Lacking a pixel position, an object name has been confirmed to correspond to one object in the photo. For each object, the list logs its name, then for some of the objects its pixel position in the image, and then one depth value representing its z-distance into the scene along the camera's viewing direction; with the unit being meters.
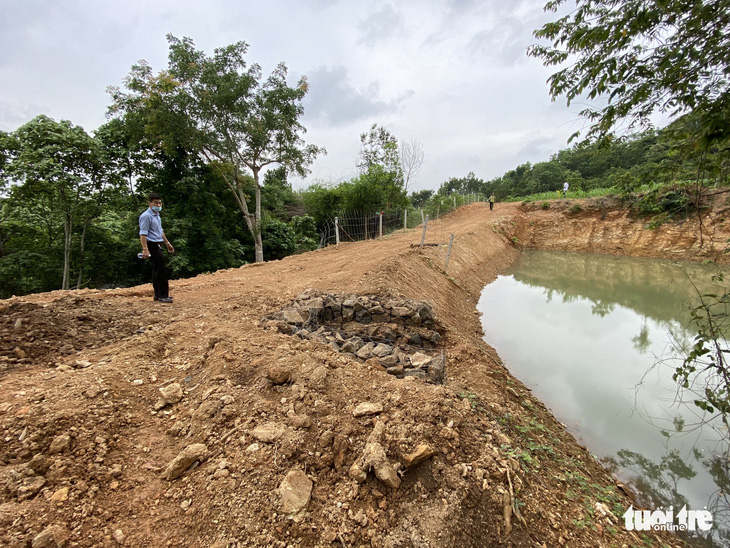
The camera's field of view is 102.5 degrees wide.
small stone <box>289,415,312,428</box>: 1.96
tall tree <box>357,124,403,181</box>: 18.39
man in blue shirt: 3.95
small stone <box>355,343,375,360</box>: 3.04
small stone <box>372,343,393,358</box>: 3.11
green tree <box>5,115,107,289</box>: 7.01
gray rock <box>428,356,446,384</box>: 2.81
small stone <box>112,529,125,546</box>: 1.35
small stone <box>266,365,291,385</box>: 2.34
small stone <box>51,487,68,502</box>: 1.44
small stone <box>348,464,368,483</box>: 1.66
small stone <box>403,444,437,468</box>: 1.72
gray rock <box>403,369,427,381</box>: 2.79
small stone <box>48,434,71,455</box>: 1.63
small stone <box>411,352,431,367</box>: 2.99
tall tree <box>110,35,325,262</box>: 9.14
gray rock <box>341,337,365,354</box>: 3.16
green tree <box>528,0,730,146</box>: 1.71
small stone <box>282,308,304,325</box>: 3.62
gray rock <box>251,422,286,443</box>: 1.86
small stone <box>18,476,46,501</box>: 1.42
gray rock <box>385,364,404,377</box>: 2.81
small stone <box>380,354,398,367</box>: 2.93
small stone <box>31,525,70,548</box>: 1.24
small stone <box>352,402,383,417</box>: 2.05
